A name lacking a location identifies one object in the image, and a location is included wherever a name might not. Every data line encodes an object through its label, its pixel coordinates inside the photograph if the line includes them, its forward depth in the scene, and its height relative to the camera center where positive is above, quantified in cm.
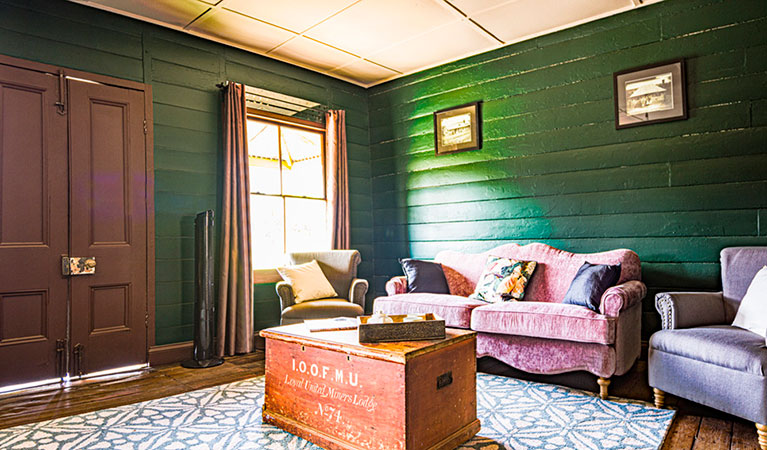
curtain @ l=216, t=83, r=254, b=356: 432 -6
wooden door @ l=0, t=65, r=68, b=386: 337 +9
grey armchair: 231 -66
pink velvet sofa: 302 -62
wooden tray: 220 -46
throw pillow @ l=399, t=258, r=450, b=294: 433 -43
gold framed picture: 487 +106
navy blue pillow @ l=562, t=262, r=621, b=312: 321 -39
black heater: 399 -48
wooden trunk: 202 -73
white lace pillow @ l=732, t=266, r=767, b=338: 272 -49
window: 485 +48
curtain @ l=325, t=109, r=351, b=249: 539 +60
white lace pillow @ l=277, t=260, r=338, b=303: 435 -45
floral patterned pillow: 389 -43
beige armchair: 415 -56
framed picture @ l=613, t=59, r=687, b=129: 370 +105
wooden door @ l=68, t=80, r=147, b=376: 365 +10
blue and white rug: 236 -104
